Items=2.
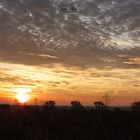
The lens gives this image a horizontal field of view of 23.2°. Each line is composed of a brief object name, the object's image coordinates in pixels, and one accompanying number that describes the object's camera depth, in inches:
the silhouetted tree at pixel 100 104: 3682.1
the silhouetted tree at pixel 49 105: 3081.2
